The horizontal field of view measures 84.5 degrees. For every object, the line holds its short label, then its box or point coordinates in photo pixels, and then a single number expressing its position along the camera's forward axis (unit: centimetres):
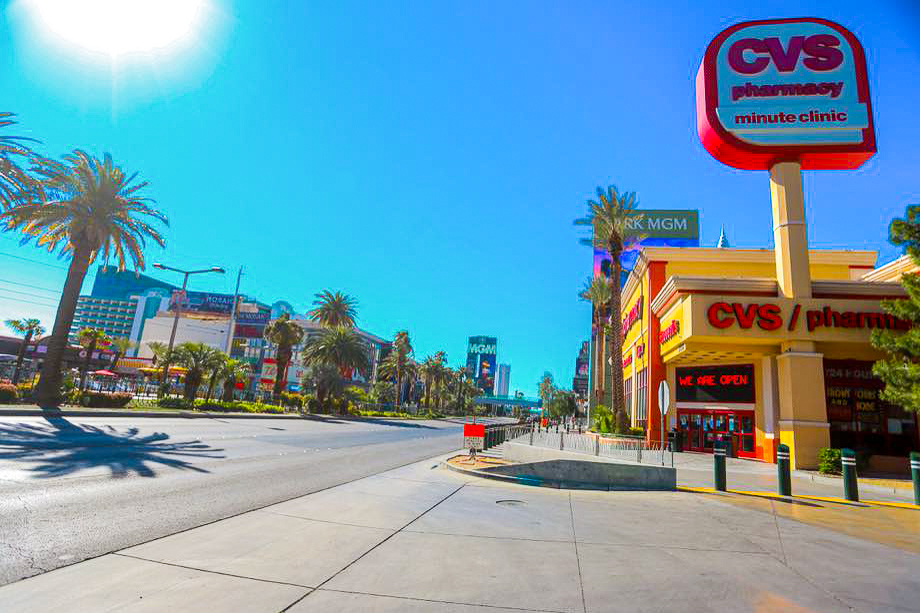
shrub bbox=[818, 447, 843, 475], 1808
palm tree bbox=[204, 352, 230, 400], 4147
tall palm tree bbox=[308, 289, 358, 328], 6512
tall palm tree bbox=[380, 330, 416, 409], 7819
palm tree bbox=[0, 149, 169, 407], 2661
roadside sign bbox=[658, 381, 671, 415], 1583
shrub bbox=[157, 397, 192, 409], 3603
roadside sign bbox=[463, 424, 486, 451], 1711
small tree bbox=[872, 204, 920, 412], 1606
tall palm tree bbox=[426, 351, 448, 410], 9775
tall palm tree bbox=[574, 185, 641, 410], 2986
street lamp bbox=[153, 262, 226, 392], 3512
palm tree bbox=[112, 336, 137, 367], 8907
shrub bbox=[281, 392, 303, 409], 5406
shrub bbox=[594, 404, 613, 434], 3020
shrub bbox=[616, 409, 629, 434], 2814
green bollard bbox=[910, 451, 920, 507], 1243
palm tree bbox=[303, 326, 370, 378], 5688
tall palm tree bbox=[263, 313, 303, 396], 5284
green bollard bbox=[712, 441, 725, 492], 1301
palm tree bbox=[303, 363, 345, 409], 5203
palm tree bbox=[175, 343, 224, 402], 4019
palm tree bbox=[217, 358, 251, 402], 4244
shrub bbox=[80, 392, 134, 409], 2845
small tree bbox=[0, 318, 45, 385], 4994
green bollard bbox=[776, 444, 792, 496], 1266
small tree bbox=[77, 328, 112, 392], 3628
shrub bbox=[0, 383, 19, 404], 2455
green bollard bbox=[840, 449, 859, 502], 1258
